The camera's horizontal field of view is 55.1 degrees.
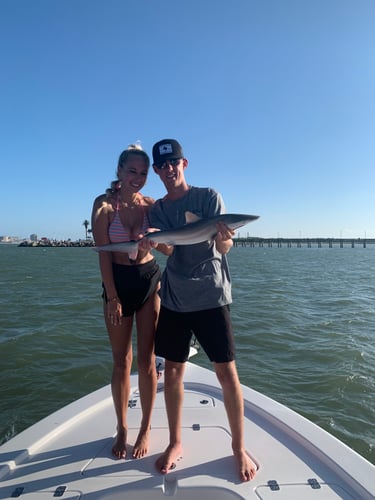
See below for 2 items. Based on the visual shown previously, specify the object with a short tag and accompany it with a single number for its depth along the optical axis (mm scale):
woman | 3432
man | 3178
